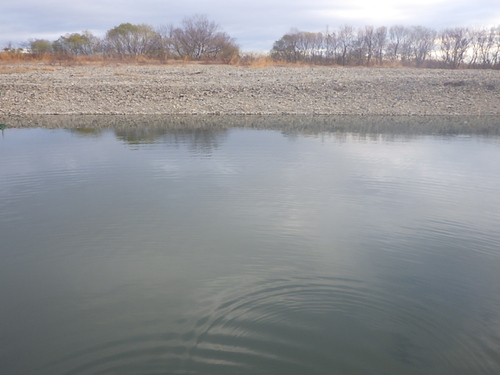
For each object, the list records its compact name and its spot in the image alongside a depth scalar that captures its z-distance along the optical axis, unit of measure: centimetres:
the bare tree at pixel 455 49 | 3891
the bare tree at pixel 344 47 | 4049
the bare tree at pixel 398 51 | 4284
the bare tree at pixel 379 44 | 4098
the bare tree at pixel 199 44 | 4088
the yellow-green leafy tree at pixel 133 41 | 4150
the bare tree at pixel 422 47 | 4294
